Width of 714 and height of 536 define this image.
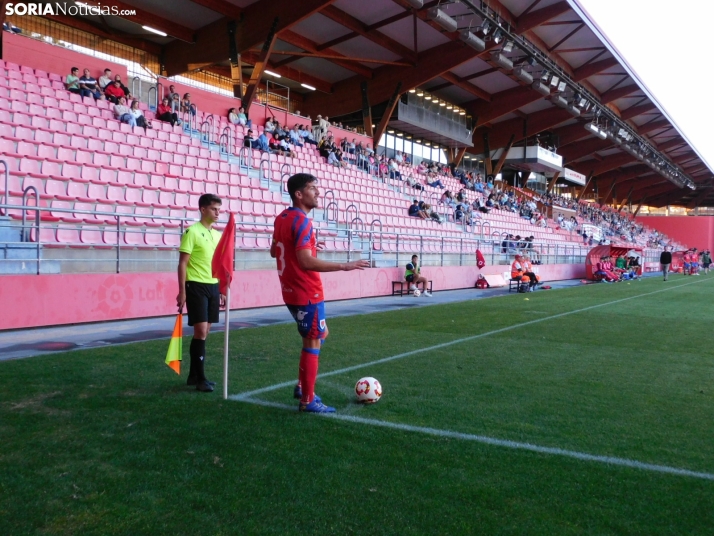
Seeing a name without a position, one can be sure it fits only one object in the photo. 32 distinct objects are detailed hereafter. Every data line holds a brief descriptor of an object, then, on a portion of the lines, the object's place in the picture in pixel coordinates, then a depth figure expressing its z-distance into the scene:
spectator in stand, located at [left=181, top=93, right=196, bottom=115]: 19.05
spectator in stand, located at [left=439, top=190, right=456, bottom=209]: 29.33
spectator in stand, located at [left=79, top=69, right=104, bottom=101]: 15.93
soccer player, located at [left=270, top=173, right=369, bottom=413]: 4.64
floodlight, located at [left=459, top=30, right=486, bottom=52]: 23.84
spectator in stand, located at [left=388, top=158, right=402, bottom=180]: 28.12
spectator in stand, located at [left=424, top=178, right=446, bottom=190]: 31.43
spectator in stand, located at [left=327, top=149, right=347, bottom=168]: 23.80
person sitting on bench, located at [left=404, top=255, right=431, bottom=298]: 17.50
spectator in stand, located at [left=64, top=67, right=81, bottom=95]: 15.72
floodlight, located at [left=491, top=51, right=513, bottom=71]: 26.79
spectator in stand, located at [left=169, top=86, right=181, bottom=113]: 18.66
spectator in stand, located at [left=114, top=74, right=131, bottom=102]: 16.88
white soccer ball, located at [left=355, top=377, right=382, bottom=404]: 5.10
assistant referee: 5.52
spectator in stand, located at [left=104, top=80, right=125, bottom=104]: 16.36
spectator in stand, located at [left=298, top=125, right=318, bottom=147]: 24.27
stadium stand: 10.68
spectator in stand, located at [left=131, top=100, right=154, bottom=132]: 15.91
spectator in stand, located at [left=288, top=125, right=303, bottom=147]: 23.06
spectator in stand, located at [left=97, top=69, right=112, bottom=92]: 16.80
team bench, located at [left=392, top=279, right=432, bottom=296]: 17.28
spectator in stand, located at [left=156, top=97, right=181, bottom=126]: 17.81
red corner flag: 5.24
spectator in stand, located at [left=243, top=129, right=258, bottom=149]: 19.56
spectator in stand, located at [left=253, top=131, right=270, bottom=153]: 20.29
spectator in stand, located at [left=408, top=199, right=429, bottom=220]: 24.45
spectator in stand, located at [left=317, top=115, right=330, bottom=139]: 25.45
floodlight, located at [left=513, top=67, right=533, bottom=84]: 29.27
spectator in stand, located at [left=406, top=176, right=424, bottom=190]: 28.53
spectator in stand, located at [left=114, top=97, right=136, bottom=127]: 15.68
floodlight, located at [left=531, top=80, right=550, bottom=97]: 30.73
